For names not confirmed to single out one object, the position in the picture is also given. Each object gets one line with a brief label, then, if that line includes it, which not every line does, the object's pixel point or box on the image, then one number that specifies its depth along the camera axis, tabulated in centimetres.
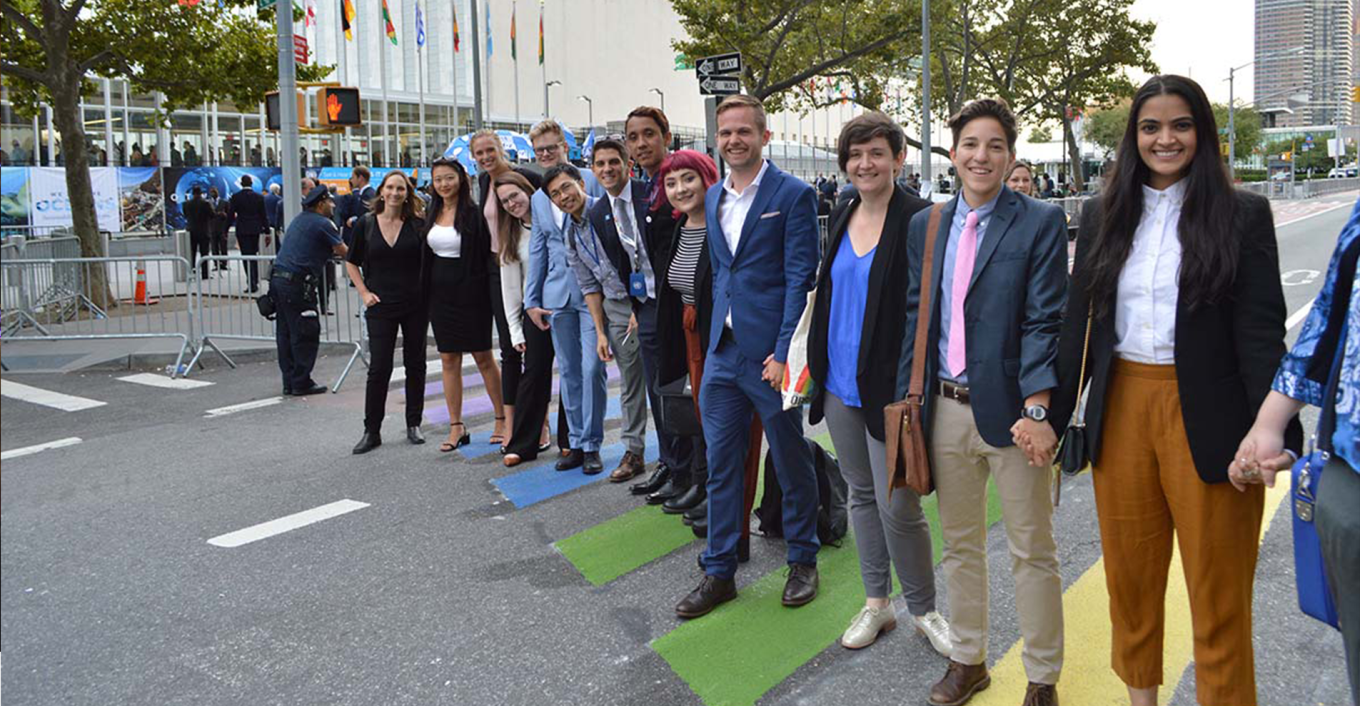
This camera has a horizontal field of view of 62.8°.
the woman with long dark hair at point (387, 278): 762
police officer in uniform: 984
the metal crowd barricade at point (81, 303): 1290
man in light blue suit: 677
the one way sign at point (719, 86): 1232
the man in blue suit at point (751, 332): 440
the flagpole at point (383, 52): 5294
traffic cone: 1476
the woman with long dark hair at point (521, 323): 714
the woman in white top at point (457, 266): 735
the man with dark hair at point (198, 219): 2244
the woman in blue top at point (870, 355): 388
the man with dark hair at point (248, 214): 2108
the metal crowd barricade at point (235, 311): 1202
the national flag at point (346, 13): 2972
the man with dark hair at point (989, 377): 333
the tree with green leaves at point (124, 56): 1543
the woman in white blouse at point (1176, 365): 289
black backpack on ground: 533
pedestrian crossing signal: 1371
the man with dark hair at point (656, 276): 589
